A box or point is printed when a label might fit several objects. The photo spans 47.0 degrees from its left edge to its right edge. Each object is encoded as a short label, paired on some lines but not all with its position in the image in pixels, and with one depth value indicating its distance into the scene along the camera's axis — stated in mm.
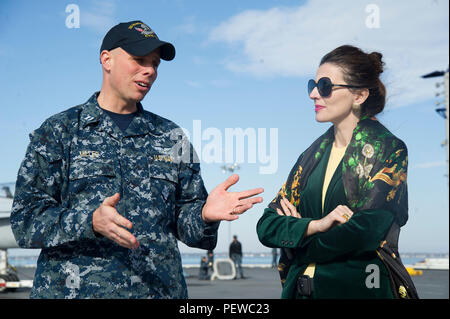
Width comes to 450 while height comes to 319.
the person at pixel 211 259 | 28828
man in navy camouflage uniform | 3336
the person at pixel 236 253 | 25898
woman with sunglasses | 2811
